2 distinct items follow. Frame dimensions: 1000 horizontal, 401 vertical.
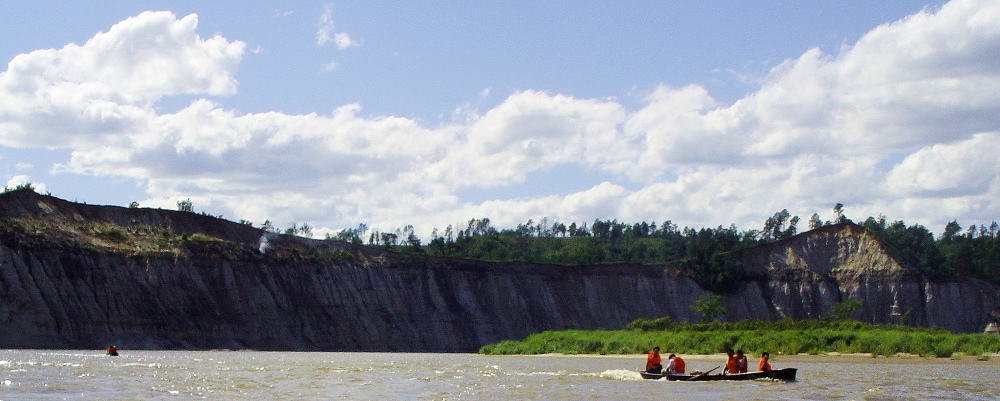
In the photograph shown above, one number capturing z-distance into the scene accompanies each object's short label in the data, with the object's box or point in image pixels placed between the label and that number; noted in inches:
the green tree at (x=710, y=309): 3710.6
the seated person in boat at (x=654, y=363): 1512.1
